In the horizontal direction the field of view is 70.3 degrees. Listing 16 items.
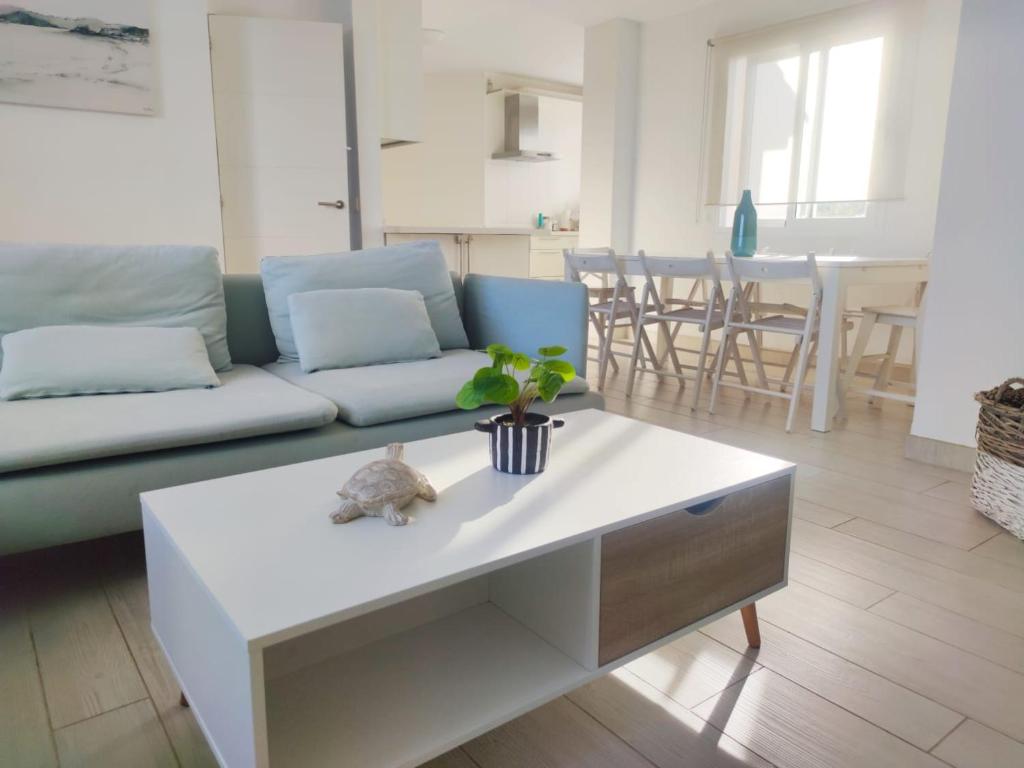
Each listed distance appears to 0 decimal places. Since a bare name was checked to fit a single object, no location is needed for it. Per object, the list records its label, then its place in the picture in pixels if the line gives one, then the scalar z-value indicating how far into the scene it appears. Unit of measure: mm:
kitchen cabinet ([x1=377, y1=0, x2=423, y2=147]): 4516
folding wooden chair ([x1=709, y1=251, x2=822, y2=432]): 3213
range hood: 7289
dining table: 3176
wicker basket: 2045
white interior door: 4020
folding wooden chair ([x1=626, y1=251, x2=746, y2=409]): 3646
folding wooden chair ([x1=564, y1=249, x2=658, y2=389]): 4039
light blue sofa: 1568
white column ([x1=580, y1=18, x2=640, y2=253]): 5711
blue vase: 3723
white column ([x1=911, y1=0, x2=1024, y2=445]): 2424
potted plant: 1308
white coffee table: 929
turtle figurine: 1132
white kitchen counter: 4395
